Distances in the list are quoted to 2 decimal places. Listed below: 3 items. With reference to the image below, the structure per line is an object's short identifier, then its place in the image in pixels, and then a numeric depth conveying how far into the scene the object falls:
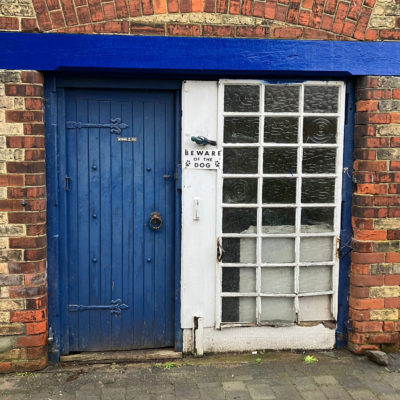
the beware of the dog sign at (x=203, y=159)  4.07
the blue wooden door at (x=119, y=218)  4.07
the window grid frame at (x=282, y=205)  4.08
